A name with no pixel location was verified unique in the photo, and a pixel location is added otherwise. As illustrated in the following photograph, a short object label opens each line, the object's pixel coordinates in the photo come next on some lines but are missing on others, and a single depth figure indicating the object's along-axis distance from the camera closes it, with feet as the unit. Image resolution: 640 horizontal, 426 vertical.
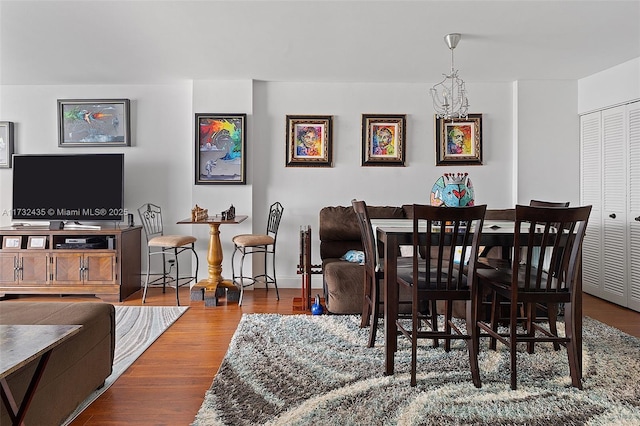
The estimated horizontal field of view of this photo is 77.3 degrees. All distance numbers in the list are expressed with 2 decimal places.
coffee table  4.08
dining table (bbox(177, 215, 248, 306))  13.03
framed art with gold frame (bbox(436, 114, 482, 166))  15.46
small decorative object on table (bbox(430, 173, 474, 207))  8.74
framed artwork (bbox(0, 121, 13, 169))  15.47
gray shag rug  6.13
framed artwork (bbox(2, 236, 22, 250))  13.56
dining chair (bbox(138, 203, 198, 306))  15.13
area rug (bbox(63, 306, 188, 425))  7.55
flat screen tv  14.39
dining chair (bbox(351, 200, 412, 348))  8.35
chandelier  14.82
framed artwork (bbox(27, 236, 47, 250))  13.56
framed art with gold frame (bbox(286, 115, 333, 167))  15.43
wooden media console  13.51
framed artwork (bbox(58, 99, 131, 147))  15.49
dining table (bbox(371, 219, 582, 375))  7.50
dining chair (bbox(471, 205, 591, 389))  6.72
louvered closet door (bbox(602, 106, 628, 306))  12.88
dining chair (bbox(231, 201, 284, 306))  13.15
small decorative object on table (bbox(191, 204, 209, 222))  12.82
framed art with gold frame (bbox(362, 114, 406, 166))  15.46
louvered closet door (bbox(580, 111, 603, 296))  13.96
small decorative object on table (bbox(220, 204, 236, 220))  13.01
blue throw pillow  12.36
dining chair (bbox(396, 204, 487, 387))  6.88
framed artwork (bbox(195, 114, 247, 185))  15.03
